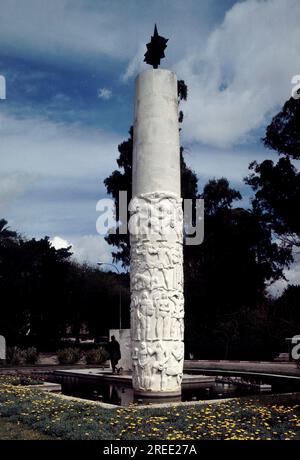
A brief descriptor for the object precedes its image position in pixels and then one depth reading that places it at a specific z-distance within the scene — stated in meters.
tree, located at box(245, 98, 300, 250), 28.80
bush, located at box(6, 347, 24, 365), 28.94
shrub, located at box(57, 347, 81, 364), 28.66
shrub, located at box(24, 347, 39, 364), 29.11
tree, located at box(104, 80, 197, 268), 32.91
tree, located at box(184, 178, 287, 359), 31.80
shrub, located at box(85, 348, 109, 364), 27.30
